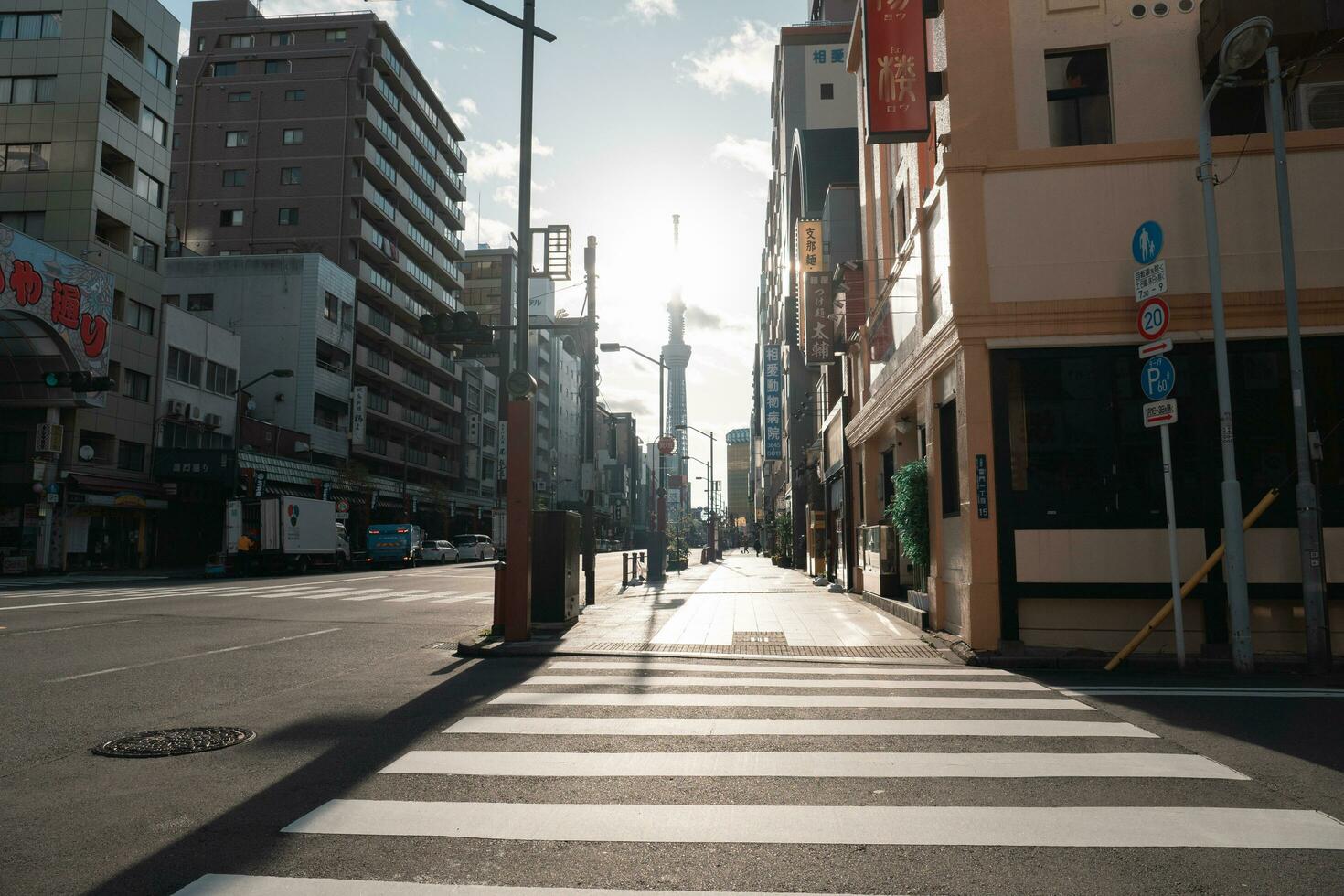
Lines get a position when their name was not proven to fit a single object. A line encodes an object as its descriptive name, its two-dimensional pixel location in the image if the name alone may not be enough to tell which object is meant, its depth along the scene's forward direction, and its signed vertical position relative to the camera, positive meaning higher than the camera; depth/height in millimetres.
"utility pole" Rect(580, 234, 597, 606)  21453 +2928
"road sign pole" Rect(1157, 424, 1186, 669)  10023 -121
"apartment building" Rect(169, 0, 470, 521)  56125 +23606
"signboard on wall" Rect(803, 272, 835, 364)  26406 +6314
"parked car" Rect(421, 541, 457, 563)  49719 -848
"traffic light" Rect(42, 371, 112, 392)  25781 +4581
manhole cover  5895 -1377
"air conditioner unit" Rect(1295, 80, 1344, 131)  12406 +5825
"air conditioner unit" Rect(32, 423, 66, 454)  32312 +3474
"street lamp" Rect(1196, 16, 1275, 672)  9906 +980
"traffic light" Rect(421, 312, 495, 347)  12719 +2911
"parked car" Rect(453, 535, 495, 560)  55531 -609
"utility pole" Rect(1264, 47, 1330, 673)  9770 +459
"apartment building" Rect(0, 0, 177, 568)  33188 +12253
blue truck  45219 -347
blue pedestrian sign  10076 +3265
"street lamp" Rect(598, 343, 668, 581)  29828 -586
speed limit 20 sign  9969 +2397
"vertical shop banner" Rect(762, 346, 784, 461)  58691 +8941
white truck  34625 +133
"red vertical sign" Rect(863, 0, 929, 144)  13719 +6992
